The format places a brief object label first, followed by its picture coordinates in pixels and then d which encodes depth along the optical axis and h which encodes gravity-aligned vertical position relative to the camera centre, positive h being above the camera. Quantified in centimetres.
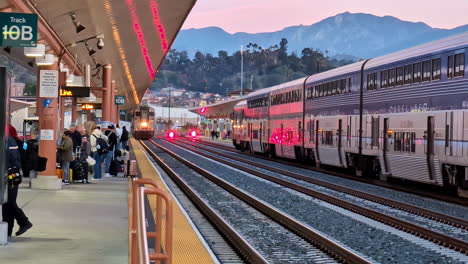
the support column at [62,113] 3674 +46
